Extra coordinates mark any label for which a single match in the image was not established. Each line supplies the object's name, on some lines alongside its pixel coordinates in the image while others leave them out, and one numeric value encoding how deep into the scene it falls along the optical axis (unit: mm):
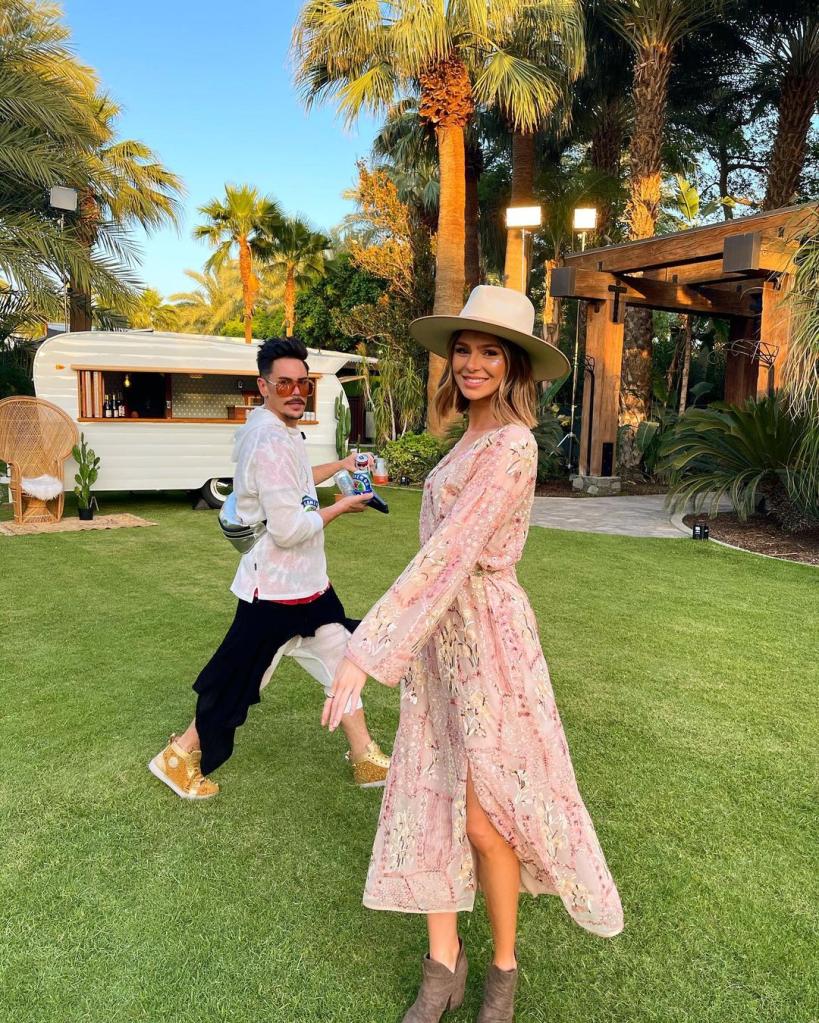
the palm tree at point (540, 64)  13477
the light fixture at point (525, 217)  11805
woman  1615
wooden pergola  8891
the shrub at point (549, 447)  13484
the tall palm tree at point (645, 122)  13195
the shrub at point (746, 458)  8227
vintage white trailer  10242
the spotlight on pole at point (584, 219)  12109
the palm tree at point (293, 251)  29281
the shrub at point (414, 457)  13758
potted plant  9703
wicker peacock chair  9219
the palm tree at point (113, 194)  15438
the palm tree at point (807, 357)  7211
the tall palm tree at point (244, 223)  27891
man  2551
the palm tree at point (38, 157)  13038
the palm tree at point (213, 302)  49500
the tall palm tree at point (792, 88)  14086
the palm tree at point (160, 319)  39875
